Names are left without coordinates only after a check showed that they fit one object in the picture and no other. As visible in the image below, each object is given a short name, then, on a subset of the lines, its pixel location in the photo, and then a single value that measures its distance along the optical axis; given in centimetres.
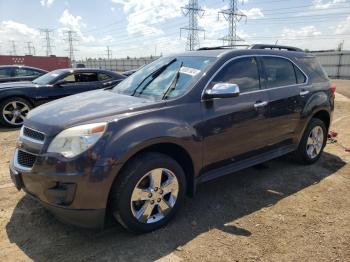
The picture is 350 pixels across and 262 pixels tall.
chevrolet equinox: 288
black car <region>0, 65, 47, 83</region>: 1097
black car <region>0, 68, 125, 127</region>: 818
